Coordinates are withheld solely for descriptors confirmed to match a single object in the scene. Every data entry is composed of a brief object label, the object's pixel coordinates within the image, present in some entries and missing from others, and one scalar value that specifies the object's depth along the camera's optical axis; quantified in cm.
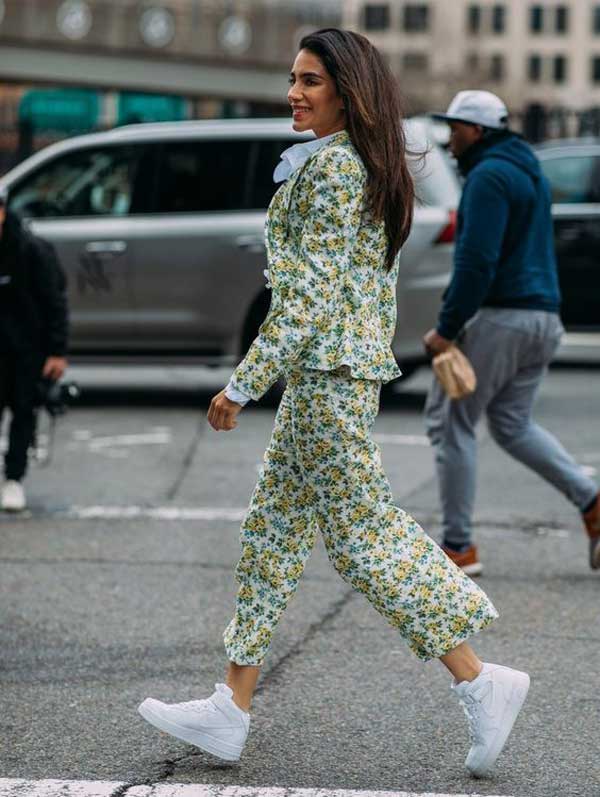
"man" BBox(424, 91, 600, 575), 1056
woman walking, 683
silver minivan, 1937
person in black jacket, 1354
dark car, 2383
